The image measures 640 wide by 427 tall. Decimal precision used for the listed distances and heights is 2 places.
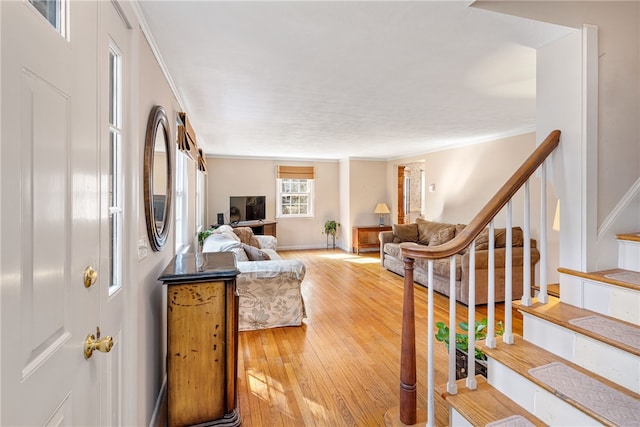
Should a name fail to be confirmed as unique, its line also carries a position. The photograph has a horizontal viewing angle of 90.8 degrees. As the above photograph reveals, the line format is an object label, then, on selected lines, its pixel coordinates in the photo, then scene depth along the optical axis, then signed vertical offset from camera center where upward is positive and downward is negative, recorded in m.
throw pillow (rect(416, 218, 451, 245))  5.73 -0.29
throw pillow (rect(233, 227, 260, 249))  5.32 -0.41
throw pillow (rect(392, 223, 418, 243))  6.09 -0.39
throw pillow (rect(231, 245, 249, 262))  3.42 -0.46
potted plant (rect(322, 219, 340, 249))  8.02 -0.42
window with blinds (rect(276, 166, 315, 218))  7.84 +0.54
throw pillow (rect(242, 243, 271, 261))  3.69 -0.50
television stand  7.00 -0.32
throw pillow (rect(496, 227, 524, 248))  4.15 -0.35
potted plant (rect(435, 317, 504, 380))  1.87 -0.83
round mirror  1.71 +0.21
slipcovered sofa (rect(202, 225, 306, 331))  3.24 -0.83
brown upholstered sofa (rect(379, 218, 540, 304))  3.94 -0.72
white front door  0.63 -0.01
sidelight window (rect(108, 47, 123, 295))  1.31 +0.17
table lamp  7.68 +0.09
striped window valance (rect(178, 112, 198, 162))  2.71 +0.70
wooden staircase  1.23 -0.69
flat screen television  7.21 +0.09
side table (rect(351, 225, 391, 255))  7.52 -0.58
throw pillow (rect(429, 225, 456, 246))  5.10 -0.37
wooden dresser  1.78 -0.77
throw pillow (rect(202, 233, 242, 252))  3.39 -0.36
